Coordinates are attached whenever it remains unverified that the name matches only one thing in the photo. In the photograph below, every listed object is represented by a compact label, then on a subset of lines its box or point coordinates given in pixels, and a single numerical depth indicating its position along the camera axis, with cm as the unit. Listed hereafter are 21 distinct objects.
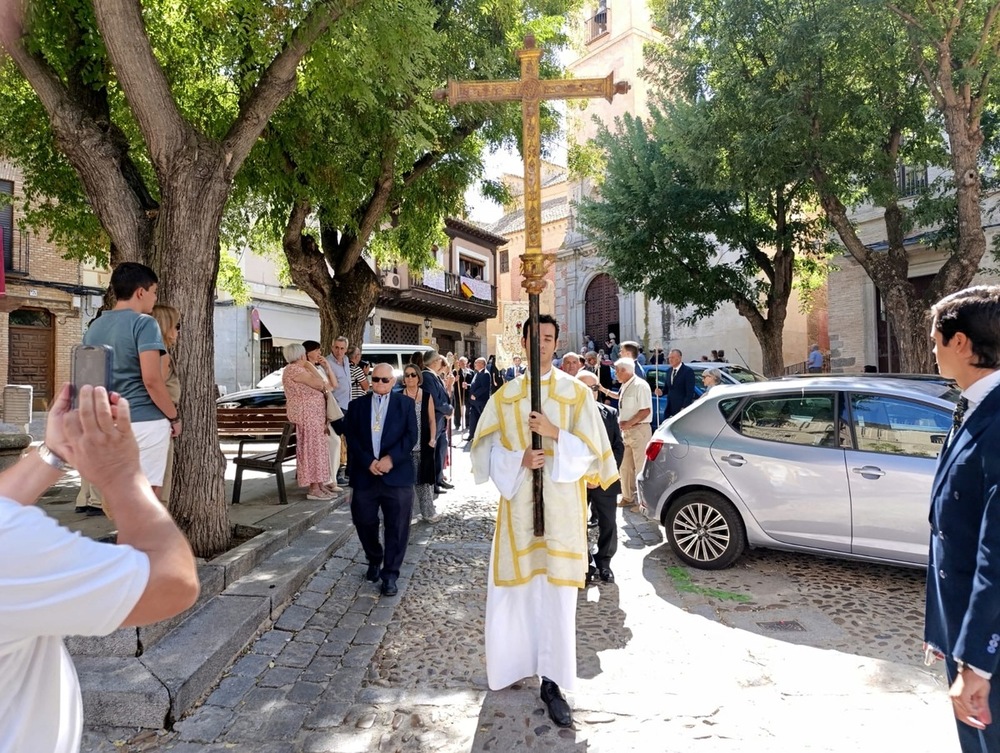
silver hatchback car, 474
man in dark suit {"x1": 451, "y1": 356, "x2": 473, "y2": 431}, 1688
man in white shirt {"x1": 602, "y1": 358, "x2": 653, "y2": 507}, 748
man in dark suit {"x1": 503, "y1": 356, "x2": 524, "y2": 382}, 1207
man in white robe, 335
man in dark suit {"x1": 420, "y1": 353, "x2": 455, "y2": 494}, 772
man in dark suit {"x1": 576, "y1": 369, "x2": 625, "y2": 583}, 533
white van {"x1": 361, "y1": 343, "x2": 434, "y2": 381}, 1589
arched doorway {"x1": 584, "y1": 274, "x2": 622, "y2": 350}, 3138
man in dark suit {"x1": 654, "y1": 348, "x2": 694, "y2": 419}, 960
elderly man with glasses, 511
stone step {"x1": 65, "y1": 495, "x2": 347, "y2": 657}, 345
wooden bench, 844
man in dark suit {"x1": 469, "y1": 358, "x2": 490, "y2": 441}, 1312
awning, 2445
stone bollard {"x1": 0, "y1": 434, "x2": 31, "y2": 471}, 545
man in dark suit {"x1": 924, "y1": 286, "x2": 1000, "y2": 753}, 172
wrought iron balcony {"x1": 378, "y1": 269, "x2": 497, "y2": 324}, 2694
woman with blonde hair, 433
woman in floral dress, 731
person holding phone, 107
